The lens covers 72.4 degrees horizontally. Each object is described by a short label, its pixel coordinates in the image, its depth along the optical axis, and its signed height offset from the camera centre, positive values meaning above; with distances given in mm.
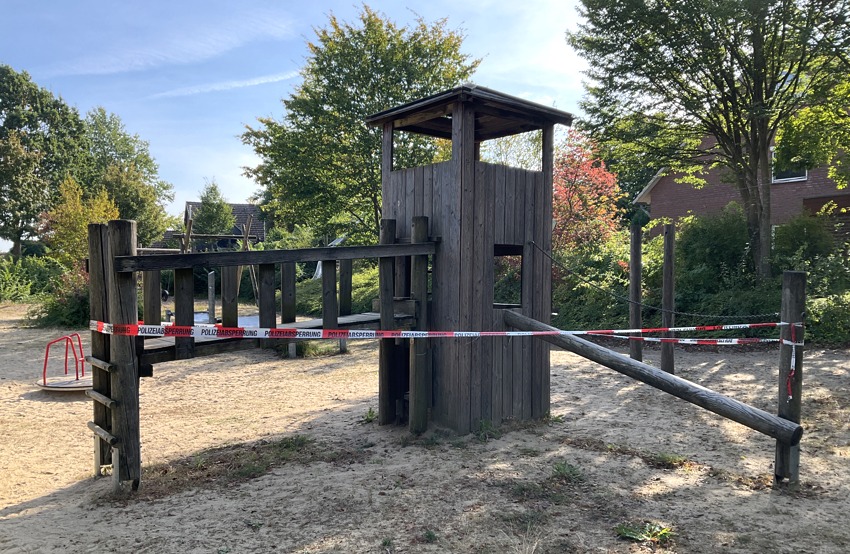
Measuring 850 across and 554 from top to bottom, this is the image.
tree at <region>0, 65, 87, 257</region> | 36406 +7810
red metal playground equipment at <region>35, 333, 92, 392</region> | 8195 -1762
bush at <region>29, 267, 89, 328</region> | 16766 -1304
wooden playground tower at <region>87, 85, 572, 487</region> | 4594 -270
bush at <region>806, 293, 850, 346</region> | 10758 -1300
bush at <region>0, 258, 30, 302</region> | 25006 -926
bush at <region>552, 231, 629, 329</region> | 14227 -848
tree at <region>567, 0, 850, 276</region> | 11422 +4078
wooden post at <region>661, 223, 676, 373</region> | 8727 -577
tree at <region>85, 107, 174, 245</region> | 37562 +6297
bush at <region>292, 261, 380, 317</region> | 19297 -1261
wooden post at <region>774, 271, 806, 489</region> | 4652 -782
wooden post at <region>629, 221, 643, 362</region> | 9227 -434
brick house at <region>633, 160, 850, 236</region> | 19734 +2268
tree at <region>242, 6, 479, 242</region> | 17406 +4648
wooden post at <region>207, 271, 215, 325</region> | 13045 -766
